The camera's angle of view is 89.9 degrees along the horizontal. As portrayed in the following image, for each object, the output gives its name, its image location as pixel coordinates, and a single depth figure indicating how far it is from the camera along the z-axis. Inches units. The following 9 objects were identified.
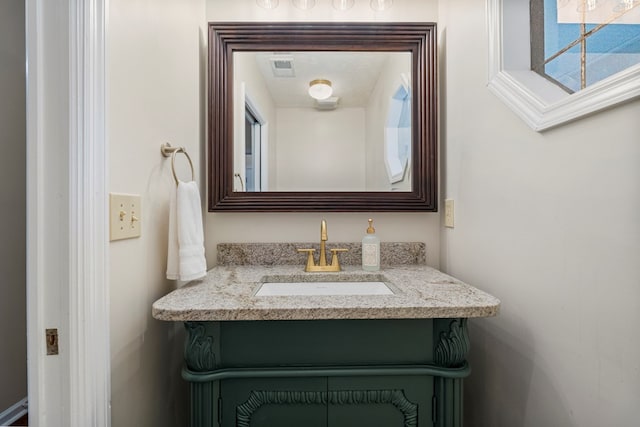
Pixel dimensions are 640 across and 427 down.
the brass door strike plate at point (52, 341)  26.1
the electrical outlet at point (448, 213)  51.9
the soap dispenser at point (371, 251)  50.1
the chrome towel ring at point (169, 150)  40.2
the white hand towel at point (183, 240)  39.2
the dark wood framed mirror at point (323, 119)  53.8
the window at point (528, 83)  23.9
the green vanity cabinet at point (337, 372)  33.3
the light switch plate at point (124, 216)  30.6
